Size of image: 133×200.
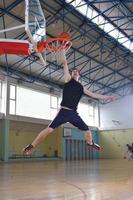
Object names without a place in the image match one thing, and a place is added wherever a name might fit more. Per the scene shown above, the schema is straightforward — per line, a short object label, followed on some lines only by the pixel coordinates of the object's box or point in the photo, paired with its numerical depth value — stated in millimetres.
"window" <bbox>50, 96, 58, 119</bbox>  26888
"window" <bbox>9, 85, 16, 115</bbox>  23016
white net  7422
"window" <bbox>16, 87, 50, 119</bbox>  23819
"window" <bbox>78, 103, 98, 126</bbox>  31428
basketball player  5145
